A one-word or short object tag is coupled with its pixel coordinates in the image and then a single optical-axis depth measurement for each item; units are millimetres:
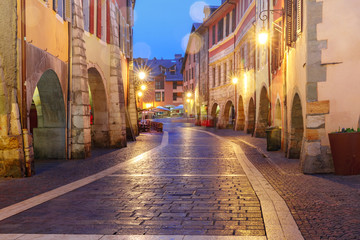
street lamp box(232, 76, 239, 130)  30516
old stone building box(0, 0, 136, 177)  9156
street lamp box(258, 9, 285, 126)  19366
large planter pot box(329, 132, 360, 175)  8727
